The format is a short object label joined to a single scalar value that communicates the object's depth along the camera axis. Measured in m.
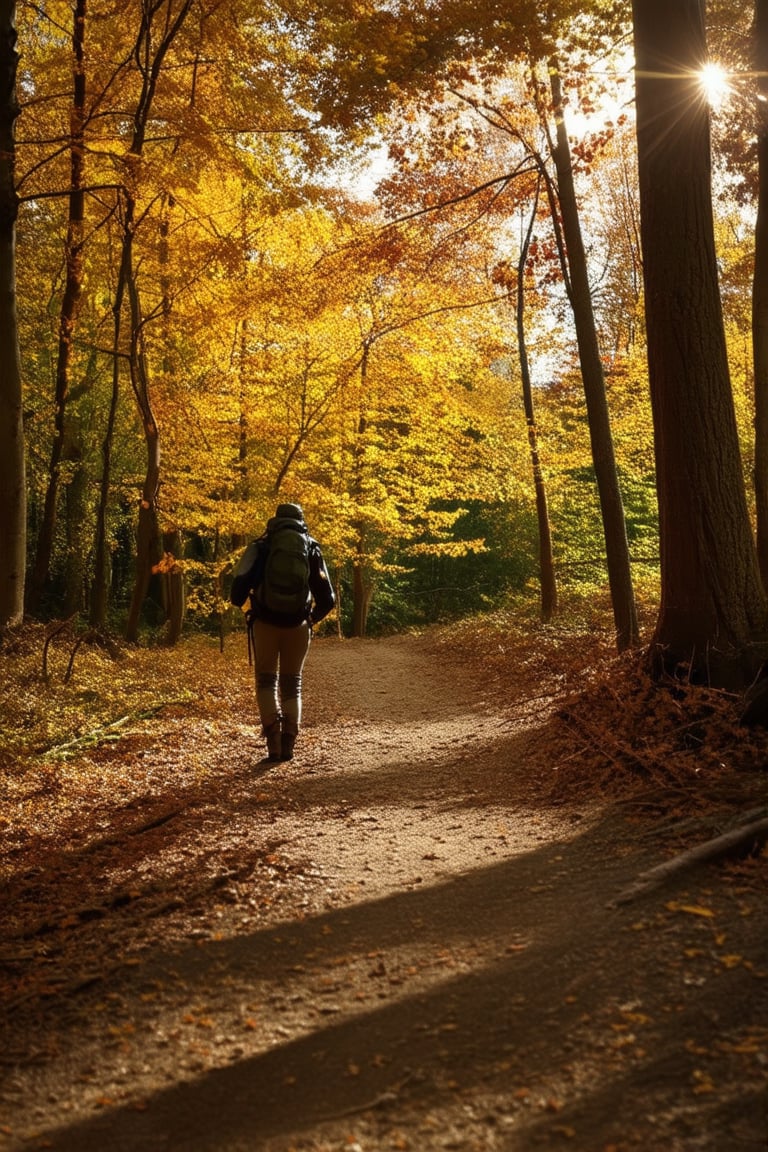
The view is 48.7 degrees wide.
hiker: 6.81
